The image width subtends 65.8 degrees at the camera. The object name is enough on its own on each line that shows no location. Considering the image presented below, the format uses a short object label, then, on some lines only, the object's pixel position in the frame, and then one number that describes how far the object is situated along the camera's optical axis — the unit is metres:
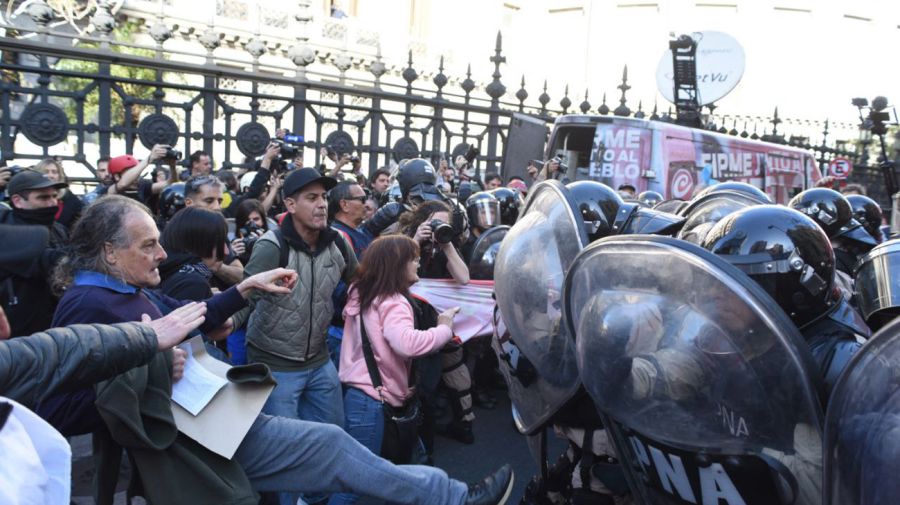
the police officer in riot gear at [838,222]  4.16
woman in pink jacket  3.51
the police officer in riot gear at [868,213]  5.01
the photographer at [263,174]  6.02
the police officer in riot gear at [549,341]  2.25
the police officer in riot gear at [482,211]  5.47
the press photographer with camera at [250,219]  5.30
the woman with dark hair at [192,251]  3.46
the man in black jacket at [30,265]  3.60
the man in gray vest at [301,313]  3.54
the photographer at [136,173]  5.68
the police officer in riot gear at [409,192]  5.13
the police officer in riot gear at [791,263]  1.93
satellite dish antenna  11.86
